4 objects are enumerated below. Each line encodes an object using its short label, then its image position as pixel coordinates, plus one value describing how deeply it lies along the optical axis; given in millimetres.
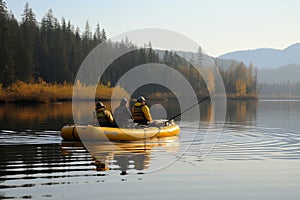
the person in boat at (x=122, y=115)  21281
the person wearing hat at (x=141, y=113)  22484
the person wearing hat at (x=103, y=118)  20969
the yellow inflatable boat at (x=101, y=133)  20156
